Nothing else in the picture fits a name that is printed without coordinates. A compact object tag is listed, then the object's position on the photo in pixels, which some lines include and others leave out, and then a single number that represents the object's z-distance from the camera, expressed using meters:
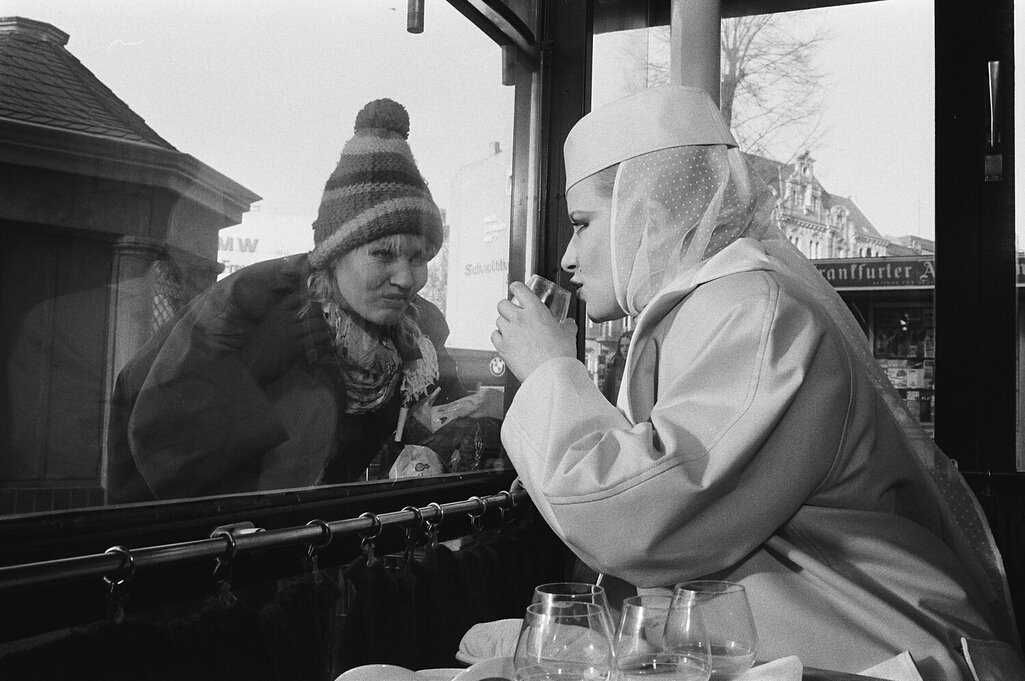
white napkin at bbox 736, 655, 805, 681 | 0.84
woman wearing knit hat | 1.33
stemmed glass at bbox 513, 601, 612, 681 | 0.77
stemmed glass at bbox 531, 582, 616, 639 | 0.80
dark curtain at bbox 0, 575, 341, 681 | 1.07
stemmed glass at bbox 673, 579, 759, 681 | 0.84
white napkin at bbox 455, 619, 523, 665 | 1.34
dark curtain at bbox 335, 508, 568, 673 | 1.61
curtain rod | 1.03
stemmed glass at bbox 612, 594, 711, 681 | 0.81
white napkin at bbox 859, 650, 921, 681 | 1.01
